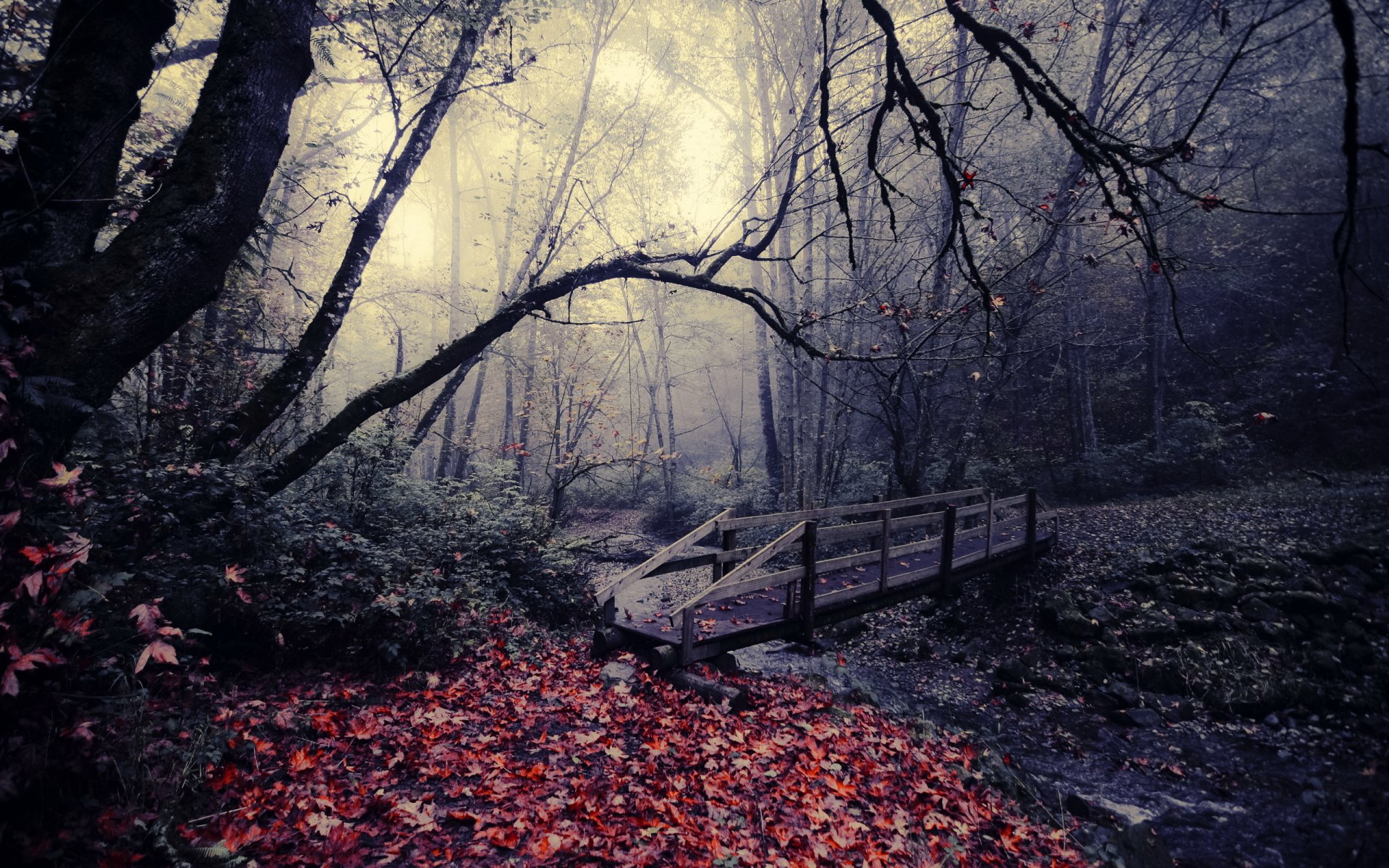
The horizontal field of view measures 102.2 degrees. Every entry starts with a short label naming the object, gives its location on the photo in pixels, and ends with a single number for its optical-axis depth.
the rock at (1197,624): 8.03
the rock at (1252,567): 8.89
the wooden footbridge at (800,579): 6.17
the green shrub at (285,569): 4.69
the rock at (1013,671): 8.15
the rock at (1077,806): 5.46
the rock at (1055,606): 8.97
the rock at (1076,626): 8.55
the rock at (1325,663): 7.10
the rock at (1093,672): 7.79
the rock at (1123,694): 7.36
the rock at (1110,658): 7.93
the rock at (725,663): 6.60
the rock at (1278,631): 7.70
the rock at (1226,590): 8.48
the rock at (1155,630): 8.14
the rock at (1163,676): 7.46
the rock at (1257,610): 8.11
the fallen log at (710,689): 5.77
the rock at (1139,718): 6.98
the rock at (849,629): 10.10
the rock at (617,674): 6.05
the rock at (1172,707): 7.01
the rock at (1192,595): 8.59
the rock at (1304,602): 7.93
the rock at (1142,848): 4.95
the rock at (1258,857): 4.94
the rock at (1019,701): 7.57
